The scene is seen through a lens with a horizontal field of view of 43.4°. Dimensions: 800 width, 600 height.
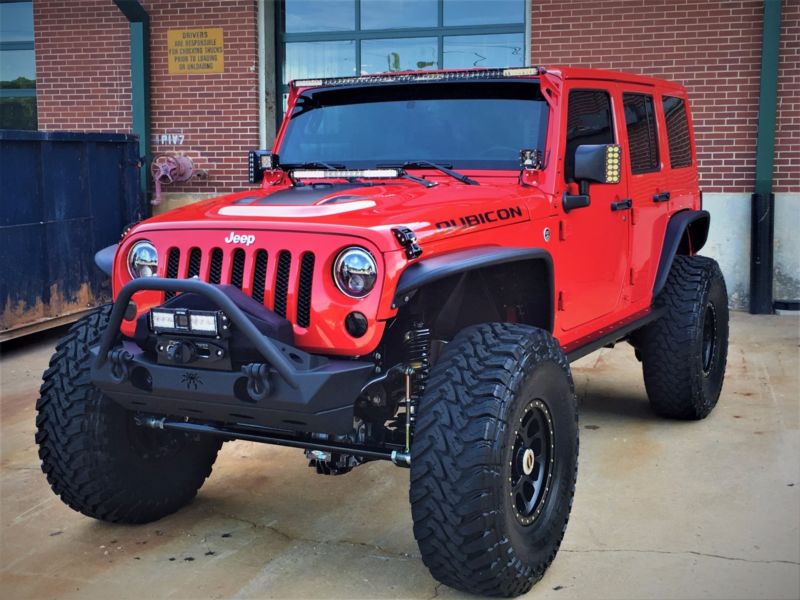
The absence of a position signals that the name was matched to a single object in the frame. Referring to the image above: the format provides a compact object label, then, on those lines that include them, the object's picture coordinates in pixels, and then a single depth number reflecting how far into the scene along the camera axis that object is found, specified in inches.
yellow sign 446.3
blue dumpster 320.2
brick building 390.3
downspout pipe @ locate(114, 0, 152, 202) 445.7
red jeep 134.2
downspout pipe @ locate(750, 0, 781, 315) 380.2
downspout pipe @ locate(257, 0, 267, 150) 441.7
